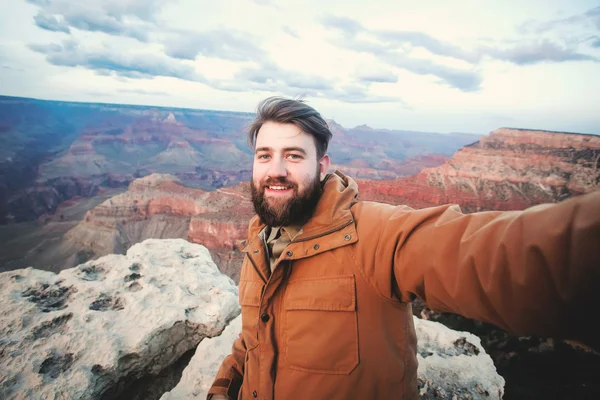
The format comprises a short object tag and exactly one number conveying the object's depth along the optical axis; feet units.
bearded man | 2.56
